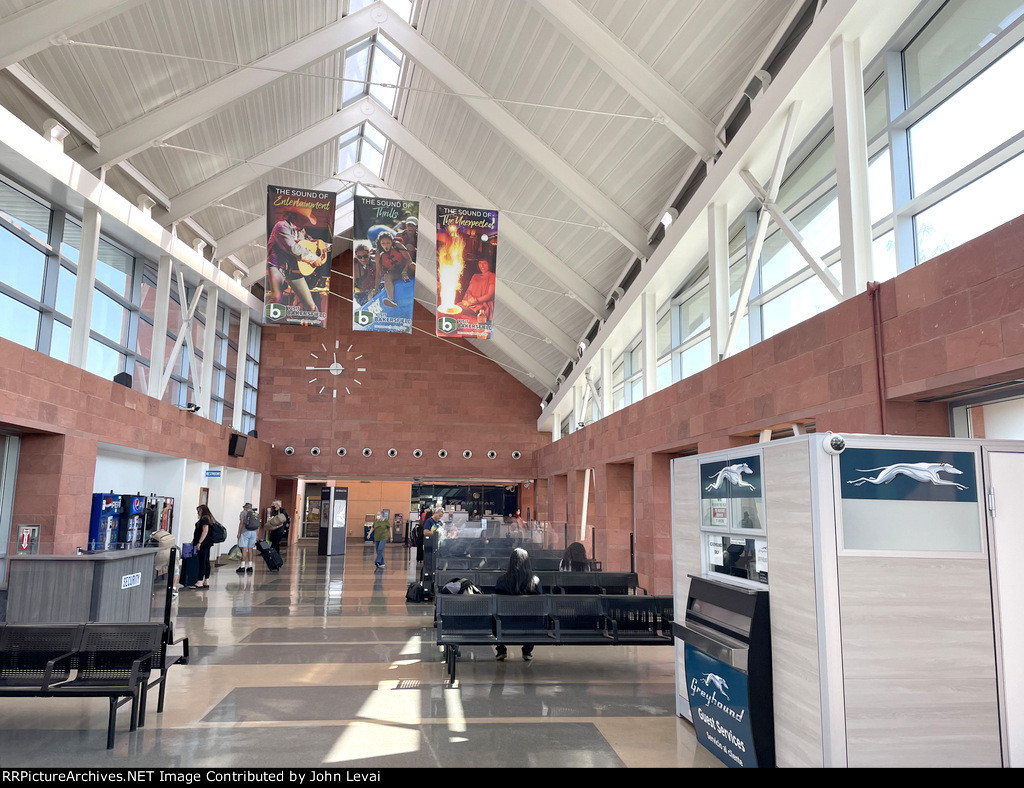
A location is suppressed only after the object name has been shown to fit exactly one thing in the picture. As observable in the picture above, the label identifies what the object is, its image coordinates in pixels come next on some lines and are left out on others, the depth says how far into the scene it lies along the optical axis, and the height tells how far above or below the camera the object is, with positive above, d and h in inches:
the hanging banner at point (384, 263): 538.6 +181.2
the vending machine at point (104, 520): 503.3 -12.1
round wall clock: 1074.1 +194.1
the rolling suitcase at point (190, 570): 550.0 -50.1
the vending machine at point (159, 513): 602.9 -8.4
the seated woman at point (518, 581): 300.7 -29.8
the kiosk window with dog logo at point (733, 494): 184.1 +4.9
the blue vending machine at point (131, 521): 542.3 -13.7
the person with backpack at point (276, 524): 742.5 -19.2
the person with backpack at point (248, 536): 666.8 -28.9
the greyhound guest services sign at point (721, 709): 168.6 -48.9
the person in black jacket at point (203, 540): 543.5 -27.0
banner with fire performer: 526.9 +175.3
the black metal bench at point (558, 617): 276.7 -42.0
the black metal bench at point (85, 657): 199.2 -44.2
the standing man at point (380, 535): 712.7 -27.6
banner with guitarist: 540.7 +190.9
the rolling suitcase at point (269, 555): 685.3 -47.7
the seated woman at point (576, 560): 444.0 -30.9
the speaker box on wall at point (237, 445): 846.5 +69.5
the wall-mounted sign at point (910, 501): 155.5 +3.0
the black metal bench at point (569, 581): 392.2 -39.0
